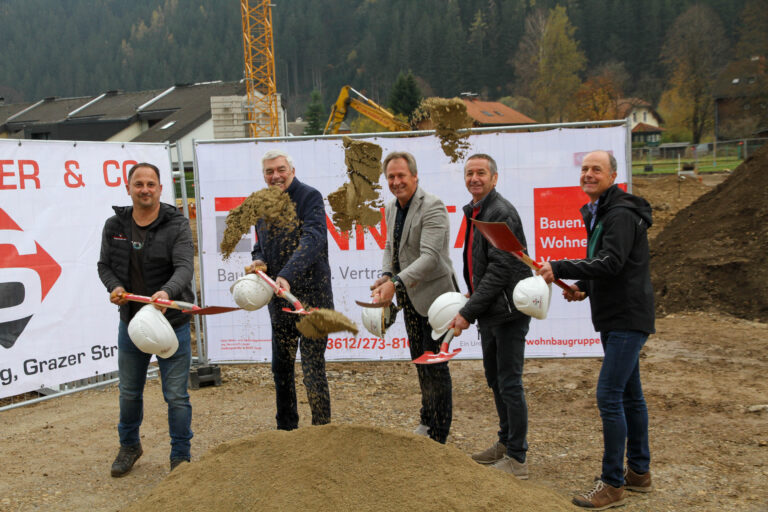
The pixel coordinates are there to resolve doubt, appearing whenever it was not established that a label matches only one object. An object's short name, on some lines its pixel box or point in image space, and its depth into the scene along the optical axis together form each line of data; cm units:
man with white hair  445
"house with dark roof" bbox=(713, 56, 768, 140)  4262
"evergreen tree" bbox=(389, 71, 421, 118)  6016
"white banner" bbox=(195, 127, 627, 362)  636
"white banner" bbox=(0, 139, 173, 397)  597
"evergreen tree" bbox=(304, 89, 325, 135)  7012
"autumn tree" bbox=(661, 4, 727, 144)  5503
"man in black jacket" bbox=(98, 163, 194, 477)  436
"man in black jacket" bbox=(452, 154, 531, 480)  412
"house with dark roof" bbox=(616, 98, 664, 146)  6819
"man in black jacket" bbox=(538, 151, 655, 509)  371
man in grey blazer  436
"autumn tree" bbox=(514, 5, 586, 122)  5722
